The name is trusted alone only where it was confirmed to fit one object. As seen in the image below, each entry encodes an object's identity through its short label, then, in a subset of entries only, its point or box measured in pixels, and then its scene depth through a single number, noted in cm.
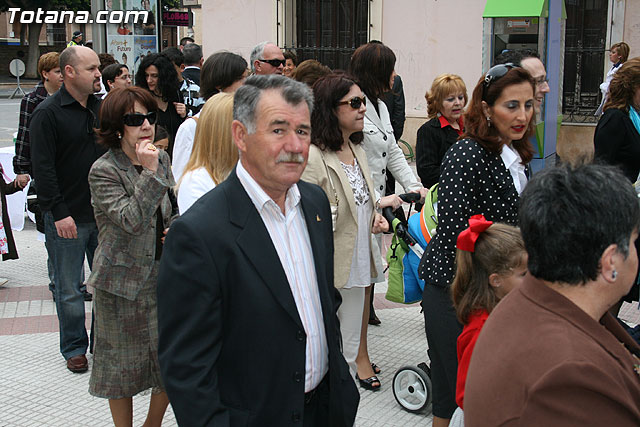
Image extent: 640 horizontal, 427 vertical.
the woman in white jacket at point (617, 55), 1138
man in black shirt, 511
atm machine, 870
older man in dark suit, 221
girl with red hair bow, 283
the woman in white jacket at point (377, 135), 502
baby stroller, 439
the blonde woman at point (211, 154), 340
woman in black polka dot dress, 329
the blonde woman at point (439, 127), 578
